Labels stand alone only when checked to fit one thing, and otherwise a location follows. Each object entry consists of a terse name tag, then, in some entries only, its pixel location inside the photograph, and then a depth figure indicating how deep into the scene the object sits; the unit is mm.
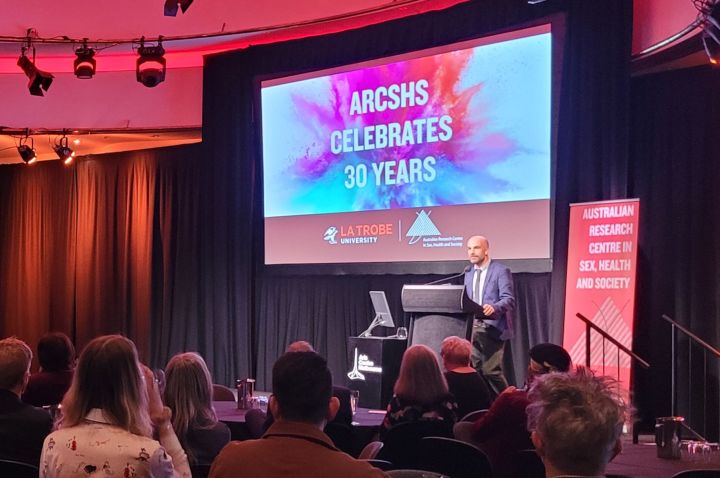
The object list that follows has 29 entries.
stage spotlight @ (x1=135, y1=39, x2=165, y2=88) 8617
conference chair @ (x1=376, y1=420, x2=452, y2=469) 3715
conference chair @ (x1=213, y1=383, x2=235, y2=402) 5696
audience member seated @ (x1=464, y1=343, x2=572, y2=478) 3713
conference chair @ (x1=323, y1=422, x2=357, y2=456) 4027
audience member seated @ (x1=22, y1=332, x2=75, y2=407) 4391
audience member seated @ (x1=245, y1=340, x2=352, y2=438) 4281
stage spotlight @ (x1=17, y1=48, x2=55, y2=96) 8695
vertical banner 6359
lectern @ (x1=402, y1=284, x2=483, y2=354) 6492
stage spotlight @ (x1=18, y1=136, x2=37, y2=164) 10102
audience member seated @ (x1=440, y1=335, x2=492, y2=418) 4719
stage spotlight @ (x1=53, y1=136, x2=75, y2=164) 10176
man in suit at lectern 6754
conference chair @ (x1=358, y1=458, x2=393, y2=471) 3087
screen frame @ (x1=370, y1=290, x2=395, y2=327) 7328
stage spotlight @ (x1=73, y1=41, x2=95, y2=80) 8766
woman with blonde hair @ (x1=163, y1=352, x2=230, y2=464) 3314
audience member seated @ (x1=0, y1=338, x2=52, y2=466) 3068
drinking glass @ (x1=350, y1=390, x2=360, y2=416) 4582
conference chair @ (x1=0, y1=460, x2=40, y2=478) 2855
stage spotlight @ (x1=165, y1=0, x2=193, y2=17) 7047
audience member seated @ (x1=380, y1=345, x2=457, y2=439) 4035
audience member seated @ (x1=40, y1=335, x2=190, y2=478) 2344
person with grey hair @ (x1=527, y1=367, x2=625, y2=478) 1859
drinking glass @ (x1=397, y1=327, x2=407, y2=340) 7367
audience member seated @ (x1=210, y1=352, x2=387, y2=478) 1961
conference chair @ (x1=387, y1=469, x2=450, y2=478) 2436
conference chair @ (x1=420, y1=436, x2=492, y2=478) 3262
